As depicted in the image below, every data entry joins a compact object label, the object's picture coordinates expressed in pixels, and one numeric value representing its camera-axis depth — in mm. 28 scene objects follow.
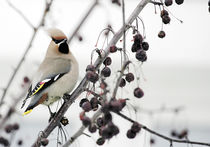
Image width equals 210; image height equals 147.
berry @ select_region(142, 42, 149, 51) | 4628
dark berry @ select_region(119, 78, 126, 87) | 4611
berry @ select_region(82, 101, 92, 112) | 4560
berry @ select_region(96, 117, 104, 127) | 4566
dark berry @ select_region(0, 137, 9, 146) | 4787
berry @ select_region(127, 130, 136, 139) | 4541
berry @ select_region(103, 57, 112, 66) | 4629
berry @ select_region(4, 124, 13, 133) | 4802
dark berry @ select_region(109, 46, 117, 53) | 4577
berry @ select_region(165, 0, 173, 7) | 4659
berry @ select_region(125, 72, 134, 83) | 4606
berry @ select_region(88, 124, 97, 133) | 4562
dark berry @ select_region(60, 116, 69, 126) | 4654
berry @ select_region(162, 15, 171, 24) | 4641
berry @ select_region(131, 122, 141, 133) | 4523
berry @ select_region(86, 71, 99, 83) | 4565
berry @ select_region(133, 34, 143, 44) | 4596
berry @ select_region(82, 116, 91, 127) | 4503
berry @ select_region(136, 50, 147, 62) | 4577
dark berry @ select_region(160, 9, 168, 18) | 4643
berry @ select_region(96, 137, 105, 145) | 4567
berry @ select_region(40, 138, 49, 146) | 4582
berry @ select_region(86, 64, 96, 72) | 4583
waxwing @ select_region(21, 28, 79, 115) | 4850
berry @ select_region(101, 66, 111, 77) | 4607
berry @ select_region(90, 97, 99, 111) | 4570
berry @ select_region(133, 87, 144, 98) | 4580
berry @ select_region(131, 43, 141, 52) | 4607
